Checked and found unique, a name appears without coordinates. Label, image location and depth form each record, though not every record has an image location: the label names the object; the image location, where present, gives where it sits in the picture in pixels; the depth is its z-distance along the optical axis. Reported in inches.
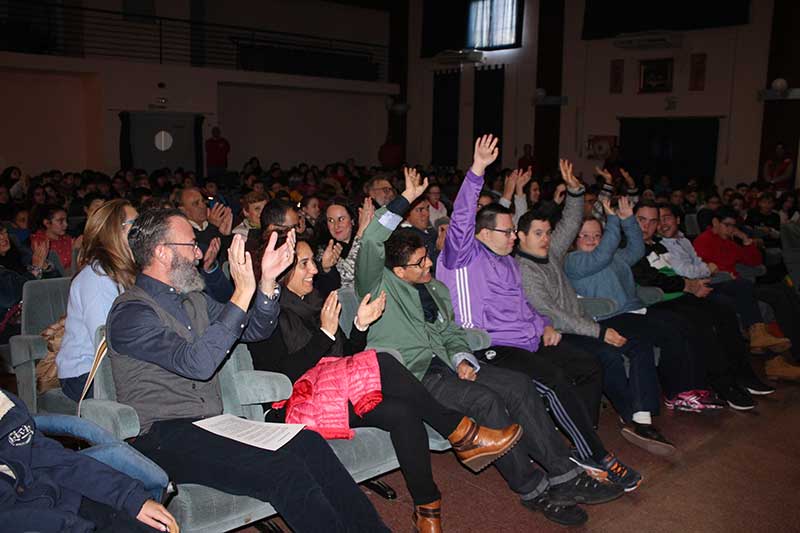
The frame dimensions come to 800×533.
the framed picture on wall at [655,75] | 553.0
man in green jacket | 128.2
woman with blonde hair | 118.2
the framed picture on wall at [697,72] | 534.3
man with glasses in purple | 149.6
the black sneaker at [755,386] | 193.3
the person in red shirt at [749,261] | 208.4
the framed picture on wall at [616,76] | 579.5
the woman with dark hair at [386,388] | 114.4
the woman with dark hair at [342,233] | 172.2
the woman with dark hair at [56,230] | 209.9
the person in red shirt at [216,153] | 571.8
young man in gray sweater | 162.9
